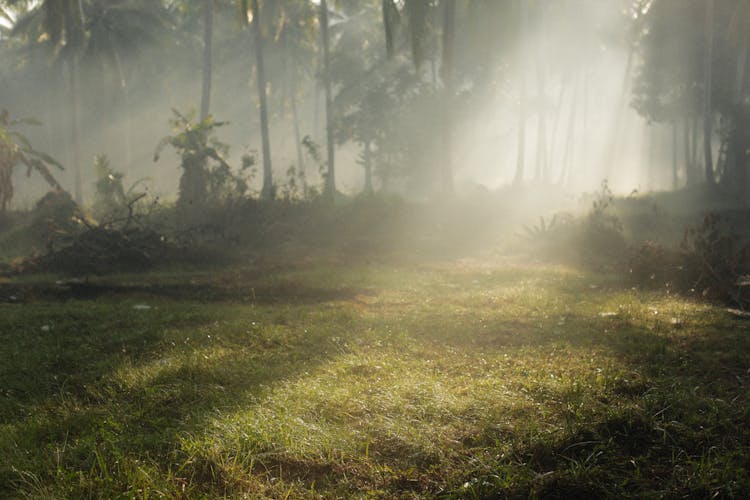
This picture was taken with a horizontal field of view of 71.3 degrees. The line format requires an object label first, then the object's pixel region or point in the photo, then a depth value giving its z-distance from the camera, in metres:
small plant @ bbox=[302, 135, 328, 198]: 19.06
